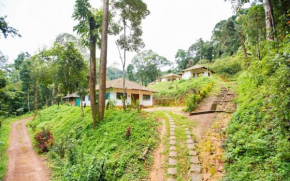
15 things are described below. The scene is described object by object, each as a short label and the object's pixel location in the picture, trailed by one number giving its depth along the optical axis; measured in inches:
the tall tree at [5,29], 277.2
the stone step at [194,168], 157.4
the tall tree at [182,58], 1811.0
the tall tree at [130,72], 1815.9
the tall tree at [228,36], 1190.3
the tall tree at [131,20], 367.7
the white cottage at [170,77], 1461.6
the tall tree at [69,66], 490.9
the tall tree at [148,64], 1711.6
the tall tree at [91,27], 339.3
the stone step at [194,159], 172.0
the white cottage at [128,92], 652.1
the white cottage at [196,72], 1154.7
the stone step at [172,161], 177.7
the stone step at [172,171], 161.6
